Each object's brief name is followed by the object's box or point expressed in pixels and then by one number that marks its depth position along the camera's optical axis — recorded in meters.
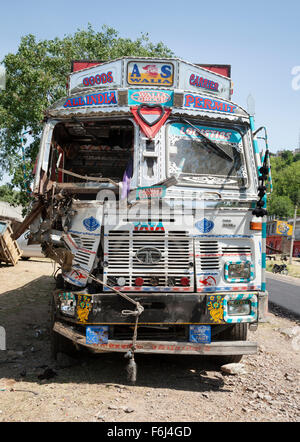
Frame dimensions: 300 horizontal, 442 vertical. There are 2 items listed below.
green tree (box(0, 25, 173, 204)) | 16.42
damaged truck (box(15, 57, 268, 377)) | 4.09
